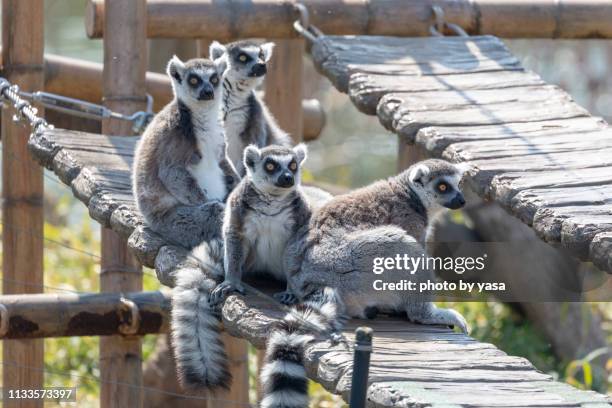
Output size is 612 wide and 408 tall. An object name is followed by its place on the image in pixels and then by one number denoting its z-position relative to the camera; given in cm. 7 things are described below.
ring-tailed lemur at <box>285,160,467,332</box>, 781
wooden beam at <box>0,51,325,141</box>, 1334
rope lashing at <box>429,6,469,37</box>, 1300
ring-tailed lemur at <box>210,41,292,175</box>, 1061
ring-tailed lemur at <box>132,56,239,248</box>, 930
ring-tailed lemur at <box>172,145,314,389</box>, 774
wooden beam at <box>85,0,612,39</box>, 1233
